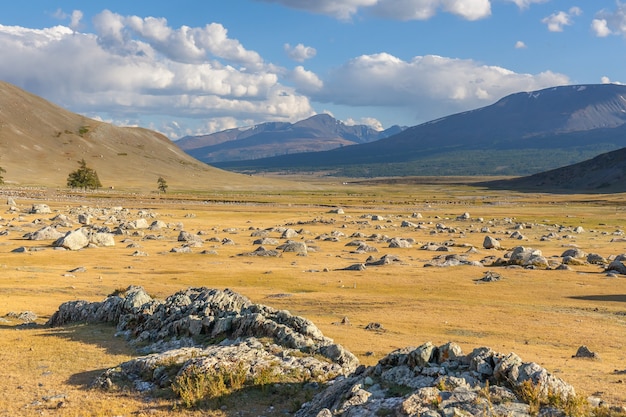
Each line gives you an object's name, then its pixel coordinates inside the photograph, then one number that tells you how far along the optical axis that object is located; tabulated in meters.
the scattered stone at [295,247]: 63.42
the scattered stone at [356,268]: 50.79
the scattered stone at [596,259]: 54.59
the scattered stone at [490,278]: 44.90
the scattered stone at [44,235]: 67.88
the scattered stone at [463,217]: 117.88
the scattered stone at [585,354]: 21.98
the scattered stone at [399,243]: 70.69
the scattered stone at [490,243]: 69.99
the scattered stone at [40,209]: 107.11
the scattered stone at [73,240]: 61.69
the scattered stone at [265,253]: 60.66
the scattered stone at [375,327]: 27.07
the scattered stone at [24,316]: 28.77
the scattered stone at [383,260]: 54.59
